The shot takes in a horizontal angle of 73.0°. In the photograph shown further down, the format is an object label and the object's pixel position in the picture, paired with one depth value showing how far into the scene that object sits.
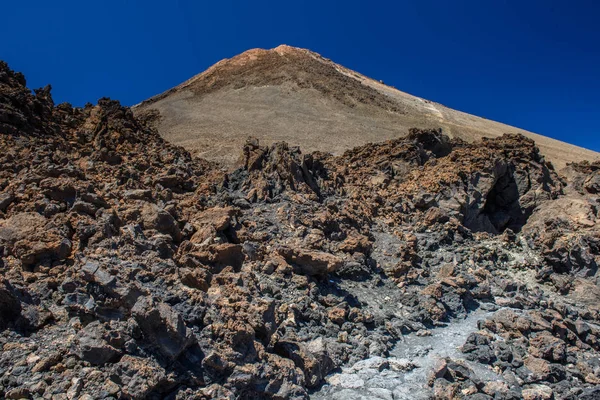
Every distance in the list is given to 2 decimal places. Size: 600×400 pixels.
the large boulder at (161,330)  3.71
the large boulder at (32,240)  4.71
